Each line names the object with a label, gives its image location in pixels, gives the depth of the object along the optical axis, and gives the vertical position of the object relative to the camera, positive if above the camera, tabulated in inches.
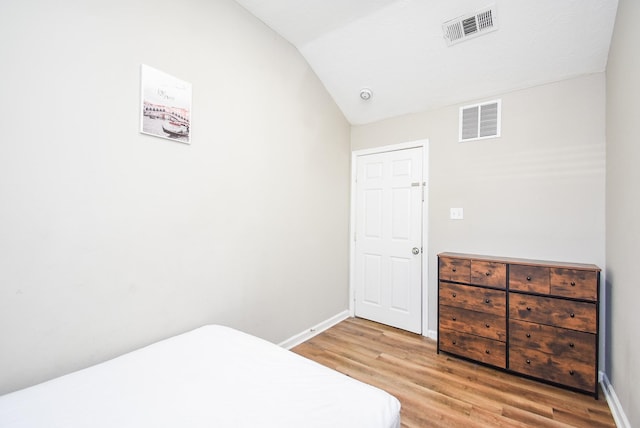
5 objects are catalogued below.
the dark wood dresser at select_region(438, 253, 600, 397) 80.1 -29.2
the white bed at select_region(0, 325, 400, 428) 39.8 -28.5
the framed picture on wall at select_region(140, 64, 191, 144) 65.9 +27.2
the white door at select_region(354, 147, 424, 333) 123.5 -8.2
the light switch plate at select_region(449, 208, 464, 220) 112.6 +3.1
